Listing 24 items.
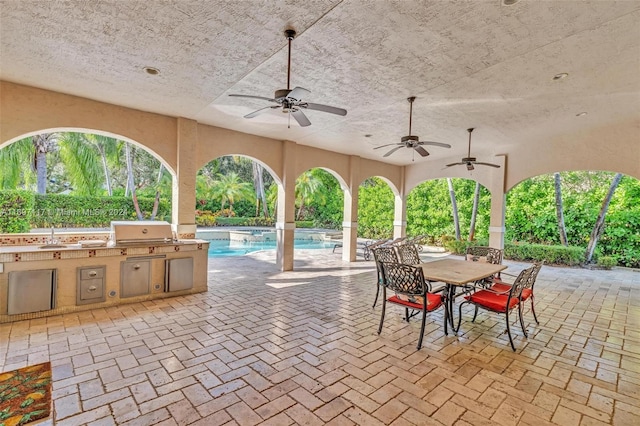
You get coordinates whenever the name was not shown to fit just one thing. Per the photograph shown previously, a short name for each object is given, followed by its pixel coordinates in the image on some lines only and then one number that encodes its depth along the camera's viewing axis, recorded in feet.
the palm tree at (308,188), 57.72
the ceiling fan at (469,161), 19.20
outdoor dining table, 11.48
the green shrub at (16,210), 18.55
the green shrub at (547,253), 29.19
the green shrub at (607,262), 28.19
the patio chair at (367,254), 28.90
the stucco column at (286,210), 23.72
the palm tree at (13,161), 27.09
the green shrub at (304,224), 61.77
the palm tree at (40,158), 30.42
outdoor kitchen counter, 12.16
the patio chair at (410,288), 10.80
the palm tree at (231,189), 60.54
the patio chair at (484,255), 16.47
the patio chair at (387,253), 16.84
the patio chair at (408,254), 18.09
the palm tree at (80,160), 32.99
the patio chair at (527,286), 11.87
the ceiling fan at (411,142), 14.28
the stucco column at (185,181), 18.19
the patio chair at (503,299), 11.02
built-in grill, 14.58
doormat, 6.80
